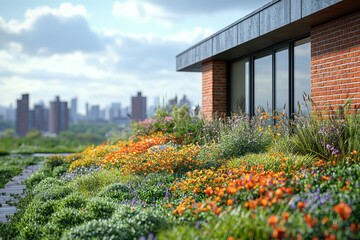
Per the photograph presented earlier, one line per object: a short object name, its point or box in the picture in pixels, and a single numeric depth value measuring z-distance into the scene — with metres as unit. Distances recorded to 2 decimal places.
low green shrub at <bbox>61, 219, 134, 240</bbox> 2.61
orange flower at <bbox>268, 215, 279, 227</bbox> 1.89
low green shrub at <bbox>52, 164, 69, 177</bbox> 6.59
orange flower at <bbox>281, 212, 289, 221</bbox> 1.97
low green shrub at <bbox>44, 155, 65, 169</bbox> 7.96
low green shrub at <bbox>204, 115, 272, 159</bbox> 5.57
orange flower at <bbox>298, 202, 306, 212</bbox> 2.19
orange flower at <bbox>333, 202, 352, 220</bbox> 1.93
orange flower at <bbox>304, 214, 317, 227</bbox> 1.86
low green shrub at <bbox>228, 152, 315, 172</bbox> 3.86
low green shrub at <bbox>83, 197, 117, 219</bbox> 3.22
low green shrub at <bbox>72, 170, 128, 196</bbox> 4.79
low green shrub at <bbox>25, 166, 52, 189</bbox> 6.14
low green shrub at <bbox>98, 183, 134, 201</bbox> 4.06
